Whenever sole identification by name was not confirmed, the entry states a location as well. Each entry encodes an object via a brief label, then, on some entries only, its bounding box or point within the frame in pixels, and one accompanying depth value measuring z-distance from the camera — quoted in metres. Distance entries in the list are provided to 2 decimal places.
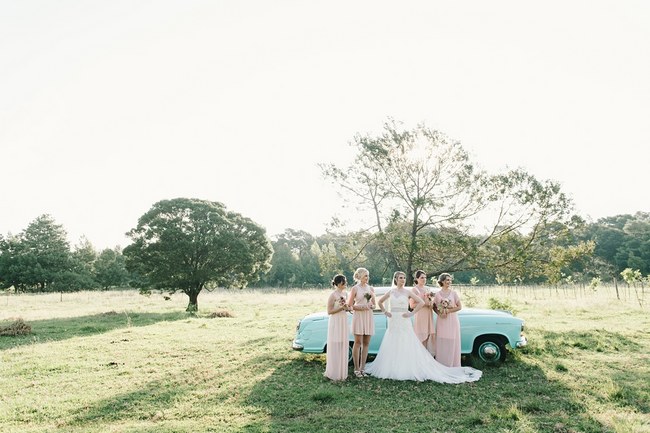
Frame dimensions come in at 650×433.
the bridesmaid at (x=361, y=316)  9.34
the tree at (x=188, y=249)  25.28
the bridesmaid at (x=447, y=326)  9.75
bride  9.12
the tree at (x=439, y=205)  15.64
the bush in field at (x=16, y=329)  16.58
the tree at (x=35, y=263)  49.09
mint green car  10.25
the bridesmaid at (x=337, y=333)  9.09
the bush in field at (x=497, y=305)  16.58
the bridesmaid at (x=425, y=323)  9.87
